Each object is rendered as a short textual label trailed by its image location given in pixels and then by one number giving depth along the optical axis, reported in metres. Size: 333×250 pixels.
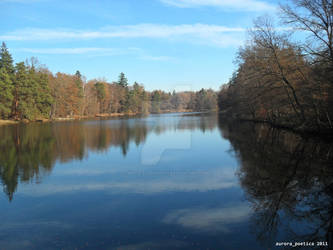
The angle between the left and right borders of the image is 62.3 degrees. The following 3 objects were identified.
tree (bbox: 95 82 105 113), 86.88
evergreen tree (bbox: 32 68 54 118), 55.21
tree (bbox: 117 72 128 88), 105.39
